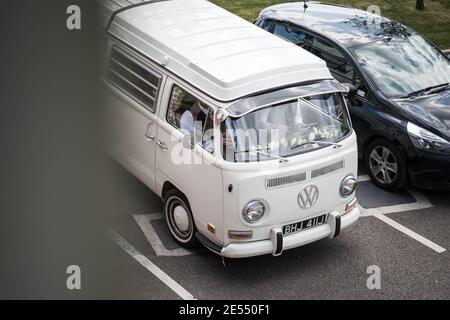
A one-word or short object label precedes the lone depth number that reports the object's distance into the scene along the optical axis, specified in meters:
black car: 7.14
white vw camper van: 5.51
